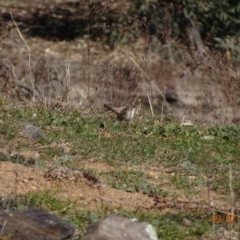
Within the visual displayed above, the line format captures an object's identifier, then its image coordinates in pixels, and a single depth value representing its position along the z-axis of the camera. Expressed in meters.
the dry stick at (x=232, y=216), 10.71
